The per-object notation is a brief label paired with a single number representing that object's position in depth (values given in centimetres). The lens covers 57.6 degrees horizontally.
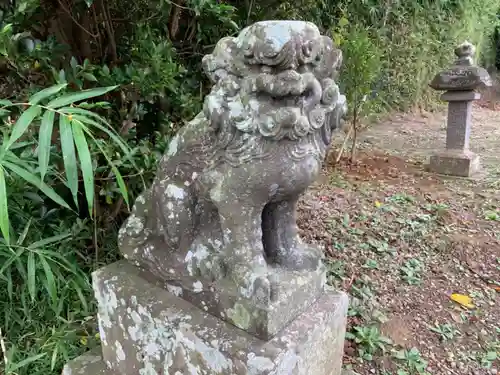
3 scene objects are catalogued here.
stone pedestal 110
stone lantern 427
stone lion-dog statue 99
